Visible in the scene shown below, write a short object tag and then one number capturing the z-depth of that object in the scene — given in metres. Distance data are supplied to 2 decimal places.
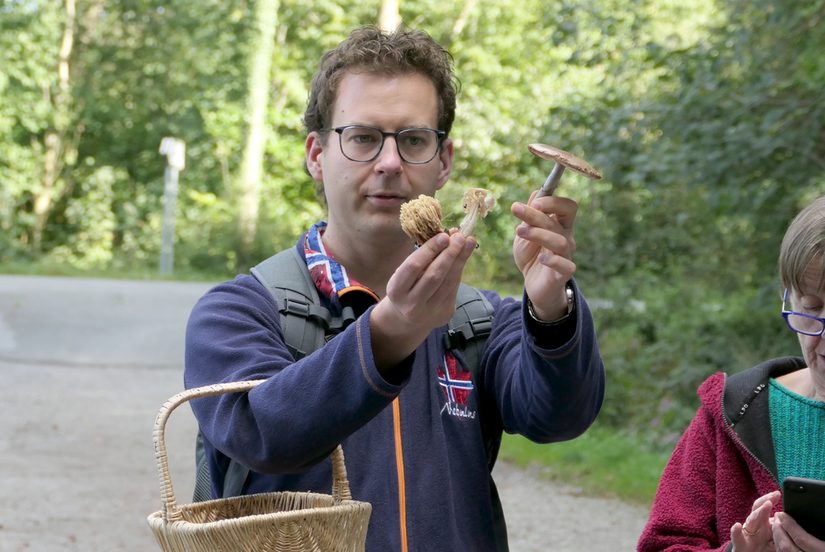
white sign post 25.17
